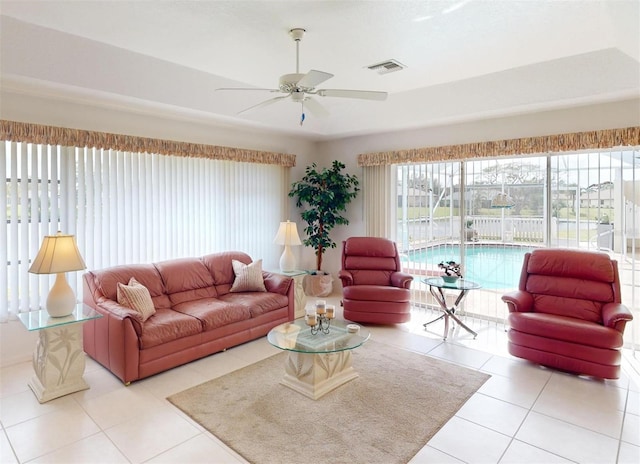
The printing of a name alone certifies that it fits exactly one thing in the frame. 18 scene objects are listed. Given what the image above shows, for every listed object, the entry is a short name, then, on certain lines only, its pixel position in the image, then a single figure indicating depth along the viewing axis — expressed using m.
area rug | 2.37
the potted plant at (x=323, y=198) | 5.96
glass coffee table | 3.00
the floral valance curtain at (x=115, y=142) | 3.52
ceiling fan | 2.71
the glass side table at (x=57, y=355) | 2.97
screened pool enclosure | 4.15
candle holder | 3.40
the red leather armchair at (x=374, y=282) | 4.68
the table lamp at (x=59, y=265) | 3.00
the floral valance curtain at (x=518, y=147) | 3.91
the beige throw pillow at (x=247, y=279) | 4.63
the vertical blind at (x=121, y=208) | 3.62
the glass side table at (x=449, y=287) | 4.33
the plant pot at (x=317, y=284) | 6.21
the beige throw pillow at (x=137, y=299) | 3.50
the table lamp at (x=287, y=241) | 5.09
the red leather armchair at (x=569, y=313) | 3.22
